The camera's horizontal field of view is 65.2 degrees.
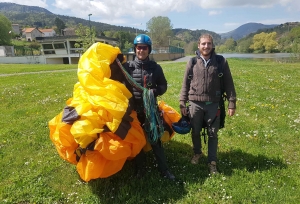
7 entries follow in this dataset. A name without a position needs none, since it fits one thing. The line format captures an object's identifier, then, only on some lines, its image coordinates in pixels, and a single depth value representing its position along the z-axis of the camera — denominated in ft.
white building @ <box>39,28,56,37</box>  494.75
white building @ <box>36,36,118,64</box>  201.67
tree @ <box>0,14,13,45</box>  245.24
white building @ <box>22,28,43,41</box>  446.19
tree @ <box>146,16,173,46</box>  322.55
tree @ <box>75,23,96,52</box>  152.33
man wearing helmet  12.97
